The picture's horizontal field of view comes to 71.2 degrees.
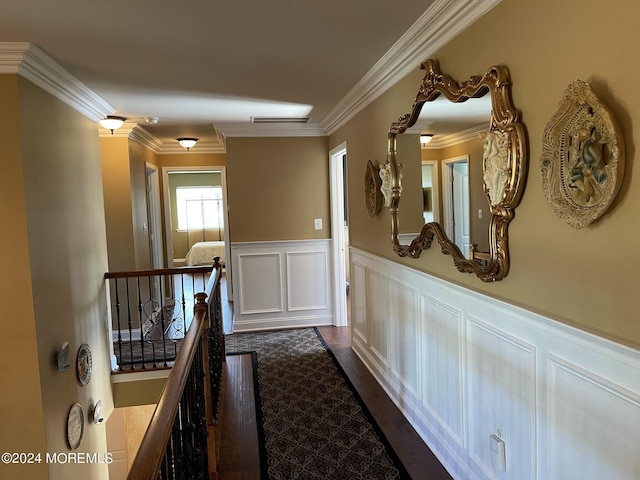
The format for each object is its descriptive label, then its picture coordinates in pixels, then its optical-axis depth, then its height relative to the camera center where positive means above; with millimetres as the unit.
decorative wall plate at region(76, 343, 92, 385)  3346 -1120
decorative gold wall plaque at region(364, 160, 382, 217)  3434 +151
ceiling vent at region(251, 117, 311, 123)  4807 +1008
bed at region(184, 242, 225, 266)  10320 -912
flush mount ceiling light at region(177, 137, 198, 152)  5719 +941
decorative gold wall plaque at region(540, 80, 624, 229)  1271 +135
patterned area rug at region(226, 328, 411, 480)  2512 -1430
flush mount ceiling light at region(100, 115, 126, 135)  4258 +906
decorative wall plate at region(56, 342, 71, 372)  2980 -936
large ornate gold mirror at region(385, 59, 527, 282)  1727 +182
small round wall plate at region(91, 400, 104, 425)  3598 -1602
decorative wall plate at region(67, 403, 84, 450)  3102 -1485
